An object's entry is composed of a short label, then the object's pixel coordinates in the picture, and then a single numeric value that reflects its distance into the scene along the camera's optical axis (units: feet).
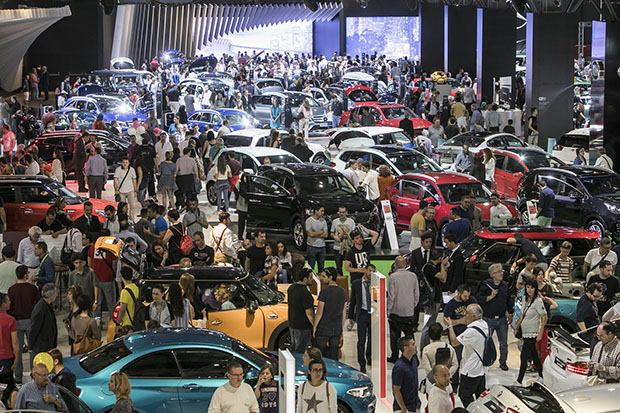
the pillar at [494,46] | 146.72
